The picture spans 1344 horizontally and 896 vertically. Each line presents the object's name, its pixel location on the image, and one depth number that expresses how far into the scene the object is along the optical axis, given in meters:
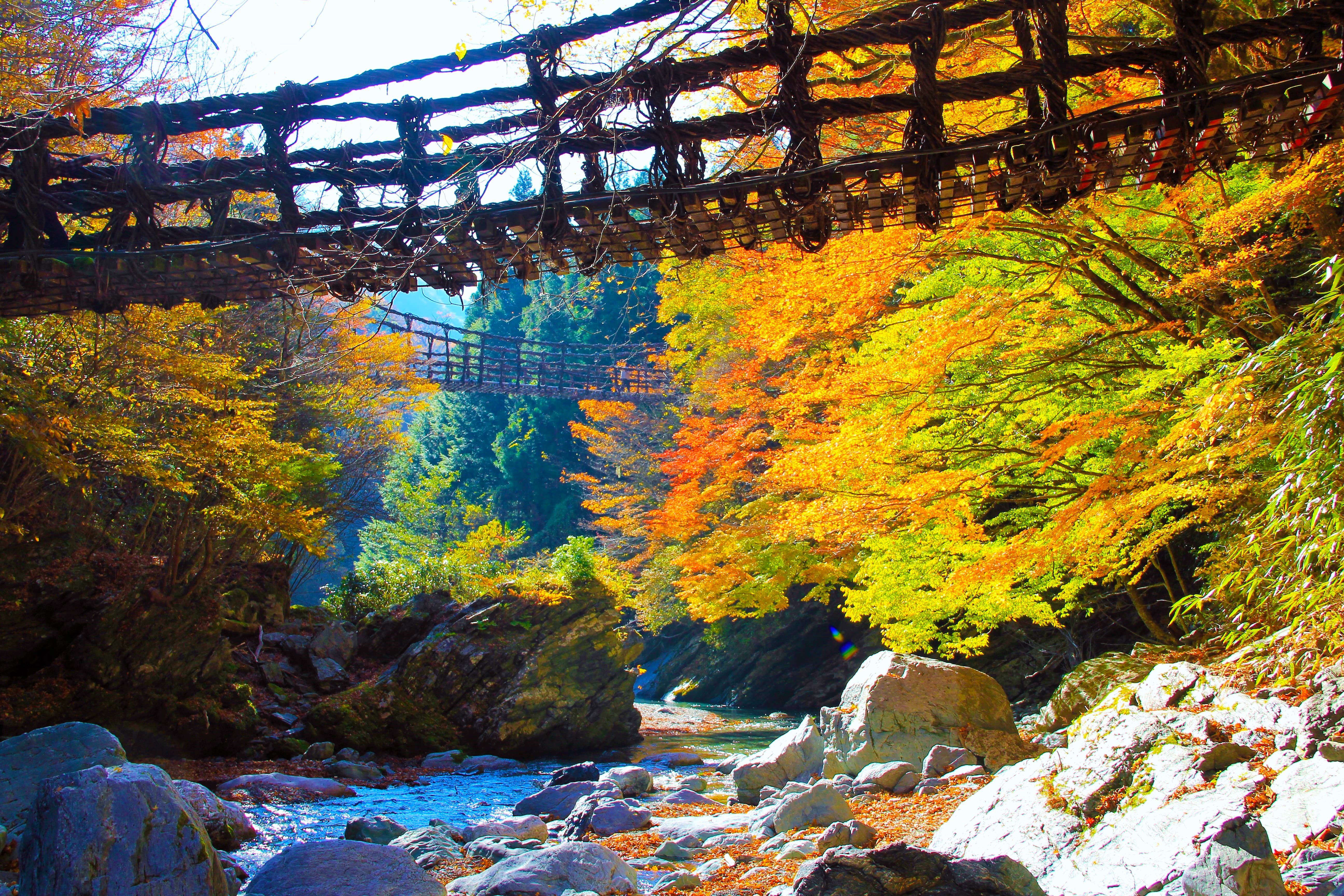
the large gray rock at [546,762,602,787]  8.84
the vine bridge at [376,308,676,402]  21.05
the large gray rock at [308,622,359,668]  13.02
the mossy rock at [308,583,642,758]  10.93
